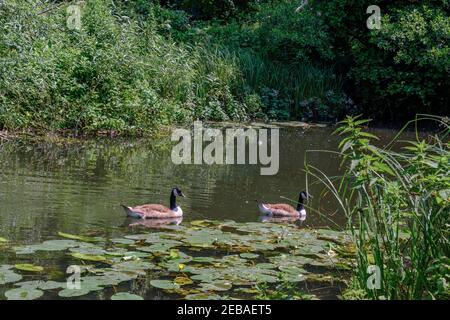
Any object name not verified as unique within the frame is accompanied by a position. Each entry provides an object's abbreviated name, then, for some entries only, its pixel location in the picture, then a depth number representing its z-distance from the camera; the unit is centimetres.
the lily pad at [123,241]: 794
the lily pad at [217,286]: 657
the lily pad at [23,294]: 593
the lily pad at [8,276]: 636
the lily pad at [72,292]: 610
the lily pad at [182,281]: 668
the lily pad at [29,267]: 674
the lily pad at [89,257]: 717
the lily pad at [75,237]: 790
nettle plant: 530
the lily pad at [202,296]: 629
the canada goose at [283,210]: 1013
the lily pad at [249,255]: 767
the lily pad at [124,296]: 604
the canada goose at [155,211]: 932
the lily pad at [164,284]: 654
